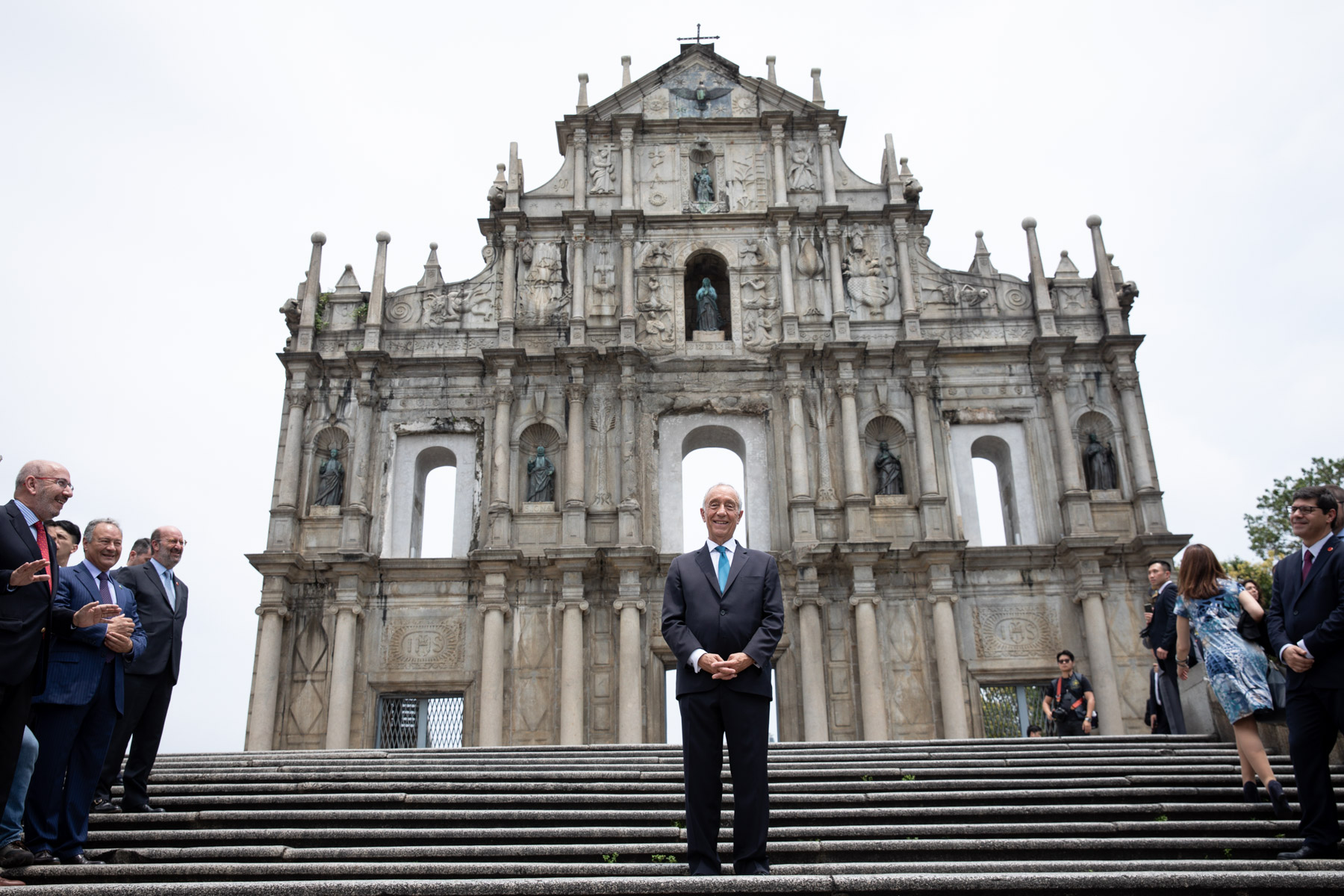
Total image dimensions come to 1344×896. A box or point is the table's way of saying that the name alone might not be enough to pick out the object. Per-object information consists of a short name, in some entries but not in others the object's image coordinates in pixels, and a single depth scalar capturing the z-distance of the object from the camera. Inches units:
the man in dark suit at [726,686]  205.2
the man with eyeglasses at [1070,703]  464.8
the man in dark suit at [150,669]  293.6
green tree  1154.0
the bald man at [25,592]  213.3
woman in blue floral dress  281.0
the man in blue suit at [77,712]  238.2
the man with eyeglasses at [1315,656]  232.4
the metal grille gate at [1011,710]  700.0
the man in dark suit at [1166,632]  388.8
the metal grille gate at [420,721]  698.2
